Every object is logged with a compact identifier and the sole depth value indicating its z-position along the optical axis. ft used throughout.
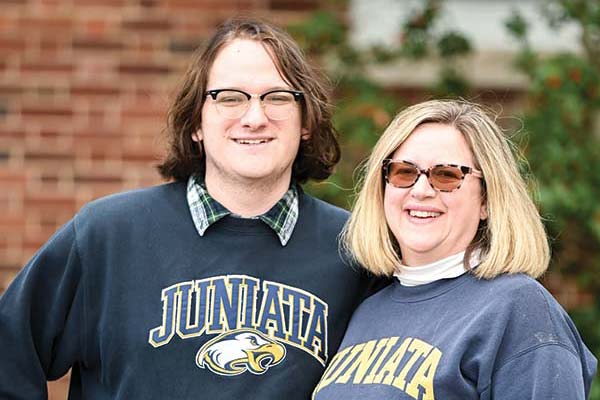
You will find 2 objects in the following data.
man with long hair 15.04
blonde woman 13.19
